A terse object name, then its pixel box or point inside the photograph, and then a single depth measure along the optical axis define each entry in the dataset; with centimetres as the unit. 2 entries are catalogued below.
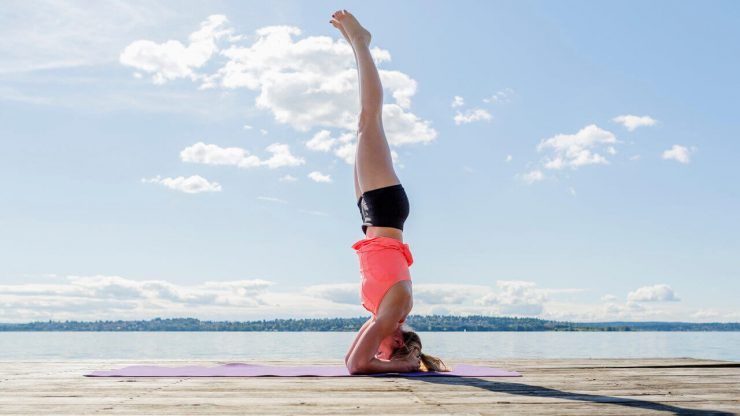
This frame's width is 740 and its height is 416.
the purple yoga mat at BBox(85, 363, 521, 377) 464
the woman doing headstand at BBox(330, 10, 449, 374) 491
